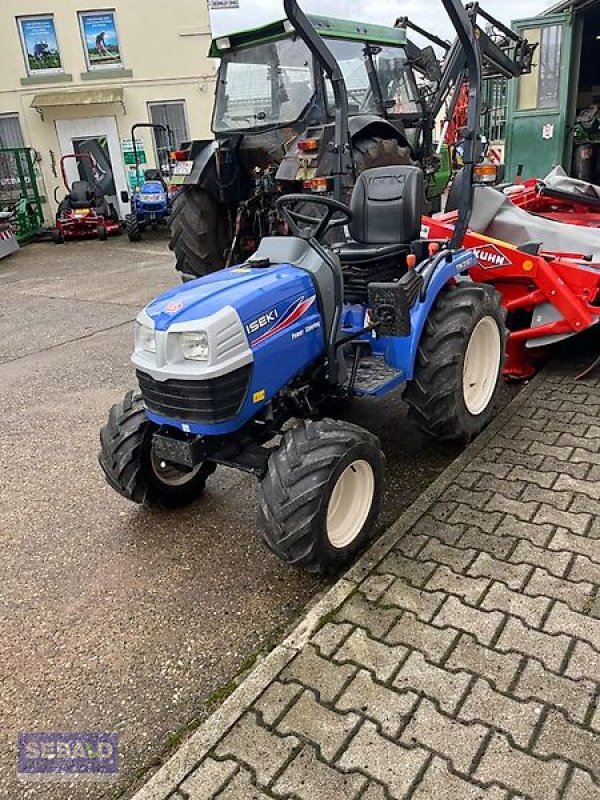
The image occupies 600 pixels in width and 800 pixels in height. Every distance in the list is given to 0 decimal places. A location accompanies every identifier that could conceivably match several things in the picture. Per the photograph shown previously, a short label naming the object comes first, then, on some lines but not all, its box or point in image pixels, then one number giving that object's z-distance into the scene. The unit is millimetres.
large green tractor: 5633
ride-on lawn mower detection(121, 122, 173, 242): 11773
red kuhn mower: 3766
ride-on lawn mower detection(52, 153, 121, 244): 12297
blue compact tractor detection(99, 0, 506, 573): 2277
